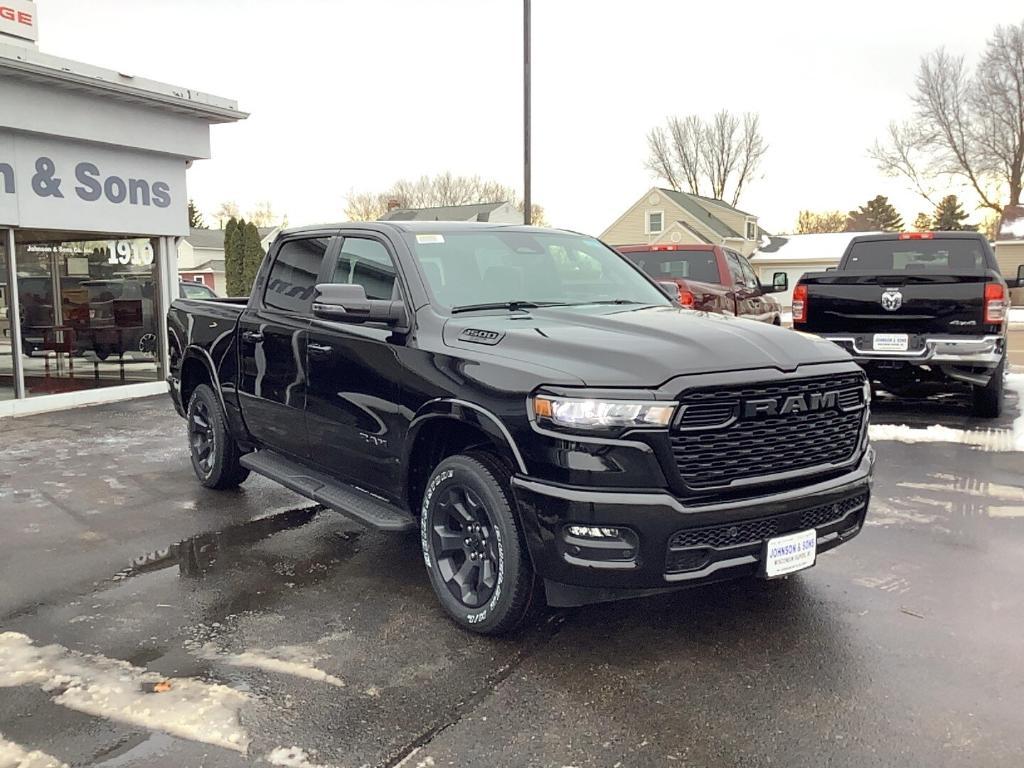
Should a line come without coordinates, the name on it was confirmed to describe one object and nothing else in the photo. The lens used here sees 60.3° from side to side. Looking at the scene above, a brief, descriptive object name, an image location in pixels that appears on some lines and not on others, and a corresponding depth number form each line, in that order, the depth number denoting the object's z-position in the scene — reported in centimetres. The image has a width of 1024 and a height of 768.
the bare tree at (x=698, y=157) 6569
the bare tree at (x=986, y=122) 4981
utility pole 1405
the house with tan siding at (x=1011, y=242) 4490
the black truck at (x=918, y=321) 882
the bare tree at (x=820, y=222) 7945
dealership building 1072
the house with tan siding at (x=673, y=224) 4947
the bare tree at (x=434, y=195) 7775
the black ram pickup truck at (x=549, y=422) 349
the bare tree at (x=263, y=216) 8281
